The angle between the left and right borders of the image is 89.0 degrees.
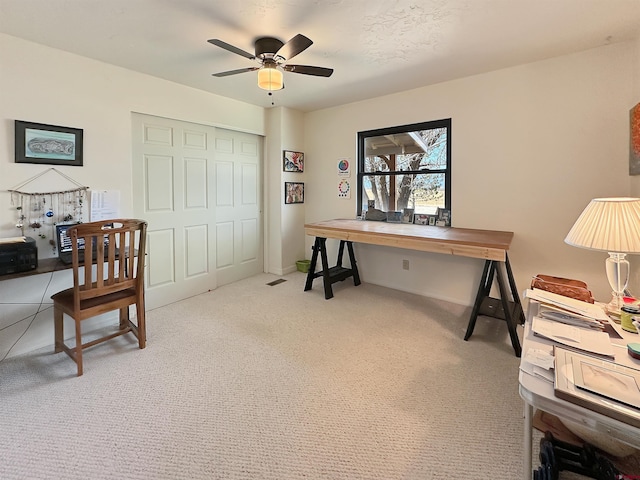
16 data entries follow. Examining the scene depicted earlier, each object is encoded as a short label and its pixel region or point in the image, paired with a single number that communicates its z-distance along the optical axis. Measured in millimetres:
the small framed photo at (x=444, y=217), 3508
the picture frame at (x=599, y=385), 884
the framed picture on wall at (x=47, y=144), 2391
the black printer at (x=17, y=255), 2066
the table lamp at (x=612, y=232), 1429
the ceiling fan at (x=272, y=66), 2348
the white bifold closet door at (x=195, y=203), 3277
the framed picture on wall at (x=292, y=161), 4379
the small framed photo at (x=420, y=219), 3683
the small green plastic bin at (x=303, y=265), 4609
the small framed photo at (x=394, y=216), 3929
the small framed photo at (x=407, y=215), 3826
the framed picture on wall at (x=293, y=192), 4453
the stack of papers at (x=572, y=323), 1234
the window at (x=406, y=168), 3572
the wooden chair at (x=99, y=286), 2105
